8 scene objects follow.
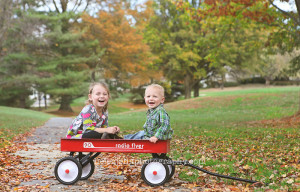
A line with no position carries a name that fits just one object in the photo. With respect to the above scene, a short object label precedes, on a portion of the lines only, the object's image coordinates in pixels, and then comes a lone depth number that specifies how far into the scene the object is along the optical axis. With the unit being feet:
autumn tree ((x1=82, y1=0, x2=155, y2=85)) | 105.29
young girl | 17.37
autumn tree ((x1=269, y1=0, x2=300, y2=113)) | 51.16
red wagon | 16.47
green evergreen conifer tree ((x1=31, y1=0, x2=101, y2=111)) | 97.60
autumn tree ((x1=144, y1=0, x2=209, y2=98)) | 110.11
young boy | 16.80
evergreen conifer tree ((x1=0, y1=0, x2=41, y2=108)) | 94.68
